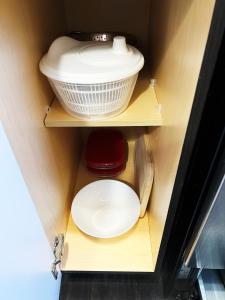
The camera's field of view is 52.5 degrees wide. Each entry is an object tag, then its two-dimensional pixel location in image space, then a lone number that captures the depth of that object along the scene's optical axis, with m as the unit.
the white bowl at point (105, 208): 1.02
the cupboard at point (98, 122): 0.48
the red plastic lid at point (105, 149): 1.21
